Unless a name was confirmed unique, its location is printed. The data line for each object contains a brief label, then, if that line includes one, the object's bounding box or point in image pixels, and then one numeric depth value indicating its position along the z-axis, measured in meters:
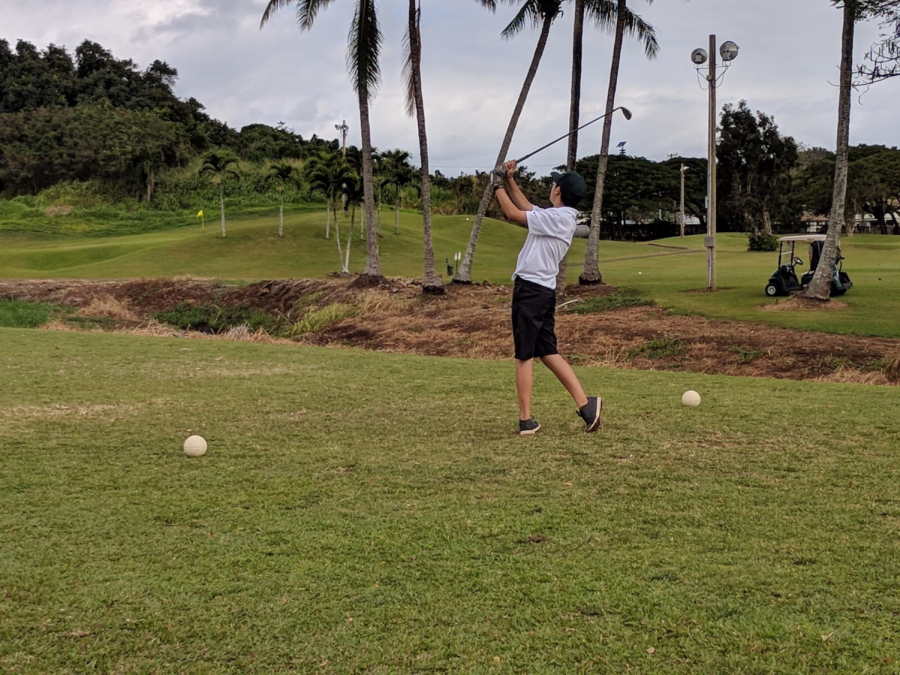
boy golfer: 6.74
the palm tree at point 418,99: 27.23
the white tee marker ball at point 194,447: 6.33
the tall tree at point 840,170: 18.89
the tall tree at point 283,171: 50.91
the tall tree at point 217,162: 52.75
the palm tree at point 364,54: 27.28
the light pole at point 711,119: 22.58
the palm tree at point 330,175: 42.19
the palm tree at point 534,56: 27.81
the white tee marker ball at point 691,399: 8.60
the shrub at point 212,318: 28.53
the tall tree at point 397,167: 53.84
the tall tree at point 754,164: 80.06
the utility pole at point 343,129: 70.25
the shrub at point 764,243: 57.72
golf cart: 22.39
